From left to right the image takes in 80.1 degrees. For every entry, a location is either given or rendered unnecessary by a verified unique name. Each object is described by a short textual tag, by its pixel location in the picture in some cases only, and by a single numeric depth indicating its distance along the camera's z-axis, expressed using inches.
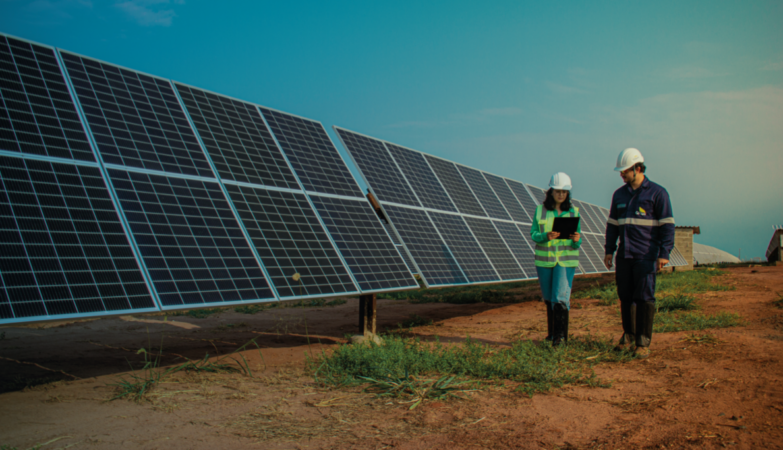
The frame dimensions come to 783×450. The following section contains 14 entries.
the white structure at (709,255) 1539.1
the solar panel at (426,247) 335.0
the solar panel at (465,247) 378.3
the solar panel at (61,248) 170.7
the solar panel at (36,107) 210.1
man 221.6
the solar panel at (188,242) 208.2
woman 241.8
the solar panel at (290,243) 249.0
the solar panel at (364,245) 288.8
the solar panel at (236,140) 287.3
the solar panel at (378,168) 382.3
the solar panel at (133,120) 241.9
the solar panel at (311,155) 330.6
